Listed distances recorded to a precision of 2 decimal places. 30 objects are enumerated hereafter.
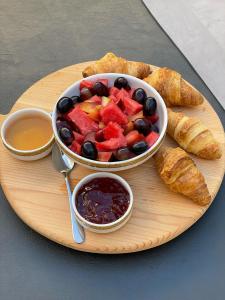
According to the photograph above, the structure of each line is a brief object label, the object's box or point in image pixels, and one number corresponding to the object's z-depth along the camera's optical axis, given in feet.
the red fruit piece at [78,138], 4.00
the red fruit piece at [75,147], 3.95
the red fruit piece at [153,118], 4.22
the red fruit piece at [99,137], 3.99
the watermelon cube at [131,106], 4.13
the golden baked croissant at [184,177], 3.88
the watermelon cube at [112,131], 3.92
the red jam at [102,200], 3.68
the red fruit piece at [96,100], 4.22
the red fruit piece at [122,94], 4.20
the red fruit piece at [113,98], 4.16
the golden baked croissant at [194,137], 4.18
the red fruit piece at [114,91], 4.30
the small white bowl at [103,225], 3.60
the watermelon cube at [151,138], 3.98
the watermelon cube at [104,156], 3.88
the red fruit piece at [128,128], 4.03
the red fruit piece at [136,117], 4.12
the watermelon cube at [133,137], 3.94
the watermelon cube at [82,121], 4.05
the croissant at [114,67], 4.76
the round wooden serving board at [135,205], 3.75
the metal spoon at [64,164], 3.84
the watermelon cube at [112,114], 3.99
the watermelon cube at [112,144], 3.87
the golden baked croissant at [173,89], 4.55
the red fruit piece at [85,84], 4.37
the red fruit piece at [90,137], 3.99
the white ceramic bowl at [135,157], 3.83
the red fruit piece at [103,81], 4.45
